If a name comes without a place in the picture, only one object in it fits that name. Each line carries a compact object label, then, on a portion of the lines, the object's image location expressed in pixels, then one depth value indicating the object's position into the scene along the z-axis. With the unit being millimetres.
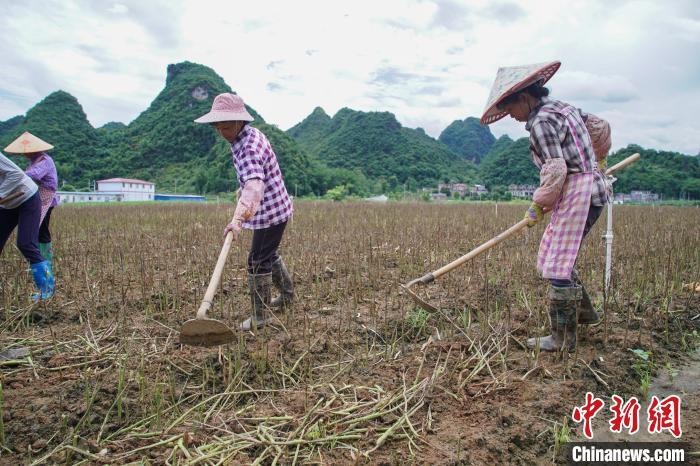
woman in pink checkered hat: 2641
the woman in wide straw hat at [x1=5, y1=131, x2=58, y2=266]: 3658
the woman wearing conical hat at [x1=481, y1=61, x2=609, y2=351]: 2242
